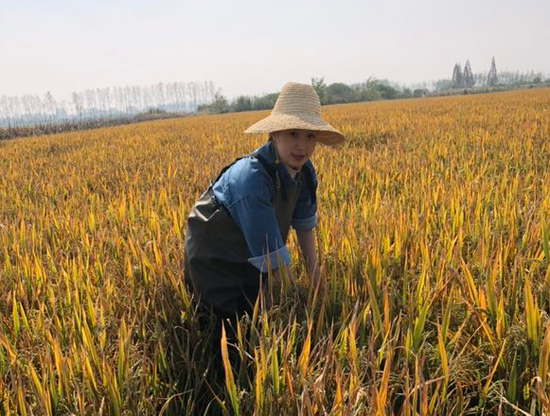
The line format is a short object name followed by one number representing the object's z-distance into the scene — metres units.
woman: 1.34
